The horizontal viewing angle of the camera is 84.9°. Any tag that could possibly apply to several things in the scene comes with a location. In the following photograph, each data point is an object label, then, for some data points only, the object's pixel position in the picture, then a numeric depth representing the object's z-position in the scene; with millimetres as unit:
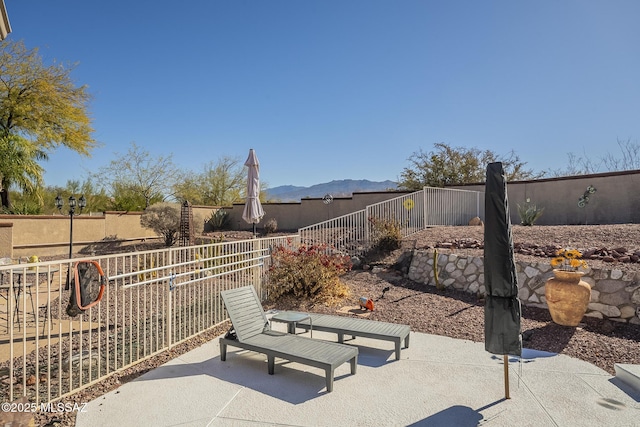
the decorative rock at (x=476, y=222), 11711
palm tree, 15969
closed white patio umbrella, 10023
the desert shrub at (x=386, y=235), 10008
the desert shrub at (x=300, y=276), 6891
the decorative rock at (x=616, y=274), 5609
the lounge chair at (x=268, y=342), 3402
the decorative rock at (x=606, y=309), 5449
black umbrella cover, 2975
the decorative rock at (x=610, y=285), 5535
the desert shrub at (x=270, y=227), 18000
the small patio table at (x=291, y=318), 4466
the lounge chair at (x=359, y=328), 4170
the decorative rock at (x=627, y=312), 5340
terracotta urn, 5105
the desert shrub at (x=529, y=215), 10797
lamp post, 11204
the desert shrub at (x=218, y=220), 20203
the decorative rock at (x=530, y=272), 6614
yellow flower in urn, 5109
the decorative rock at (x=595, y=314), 5555
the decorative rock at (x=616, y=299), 5432
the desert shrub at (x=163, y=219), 15742
